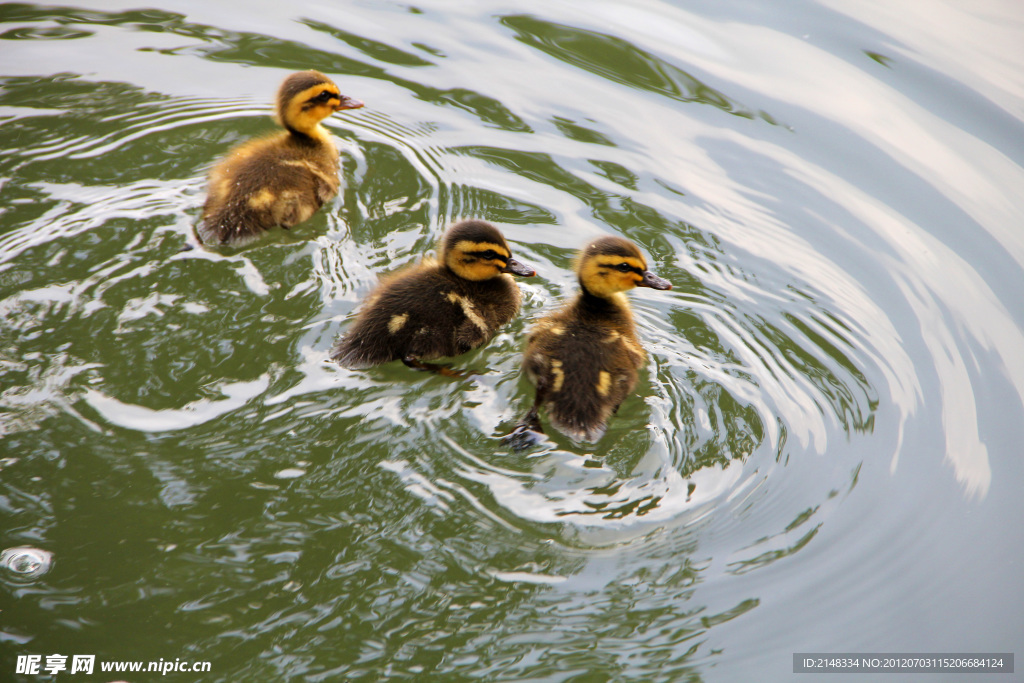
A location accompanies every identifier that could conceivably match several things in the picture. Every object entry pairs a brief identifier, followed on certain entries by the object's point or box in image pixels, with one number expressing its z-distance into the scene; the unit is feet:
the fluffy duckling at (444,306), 21.21
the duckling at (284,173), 24.14
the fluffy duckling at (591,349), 19.88
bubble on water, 16.43
